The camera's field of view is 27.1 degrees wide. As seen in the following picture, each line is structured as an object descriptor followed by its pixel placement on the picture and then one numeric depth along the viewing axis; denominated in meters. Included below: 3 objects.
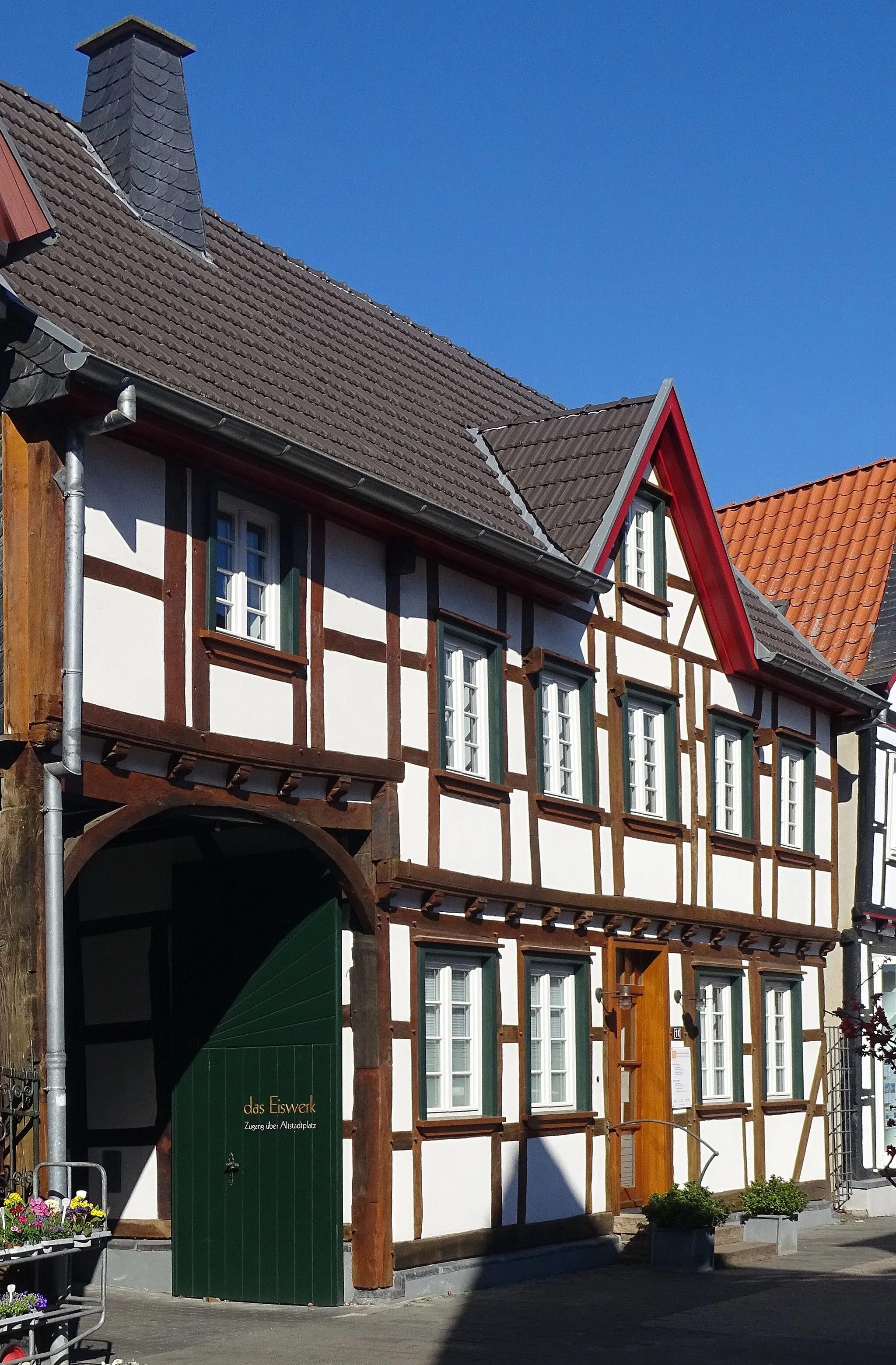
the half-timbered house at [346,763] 11.88
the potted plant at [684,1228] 16.09
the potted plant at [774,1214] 17.48
